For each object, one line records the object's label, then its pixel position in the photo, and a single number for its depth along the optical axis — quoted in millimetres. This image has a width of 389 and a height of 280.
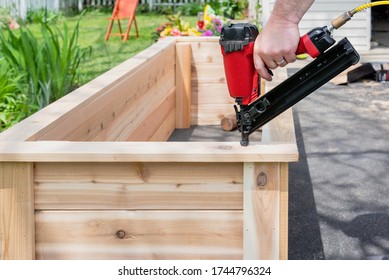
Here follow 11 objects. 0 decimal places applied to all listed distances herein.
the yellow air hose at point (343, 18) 2336
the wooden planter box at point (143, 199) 2295
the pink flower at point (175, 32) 7477
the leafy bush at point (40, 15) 14188
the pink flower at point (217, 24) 7502
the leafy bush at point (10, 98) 5125
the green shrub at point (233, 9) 11070
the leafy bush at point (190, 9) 16186
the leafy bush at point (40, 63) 5191
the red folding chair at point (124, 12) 11695
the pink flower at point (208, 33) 7258
